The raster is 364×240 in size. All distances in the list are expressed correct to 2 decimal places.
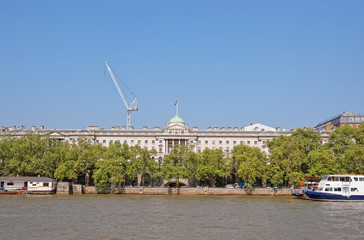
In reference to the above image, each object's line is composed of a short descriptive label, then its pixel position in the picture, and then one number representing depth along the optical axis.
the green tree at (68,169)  103.69
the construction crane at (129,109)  184.55
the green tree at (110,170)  100.38
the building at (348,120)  149.82
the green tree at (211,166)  105.44
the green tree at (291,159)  102.02
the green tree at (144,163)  104.50
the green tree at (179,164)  105.06
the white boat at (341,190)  86.81
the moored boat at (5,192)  96.74
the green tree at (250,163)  101.56
